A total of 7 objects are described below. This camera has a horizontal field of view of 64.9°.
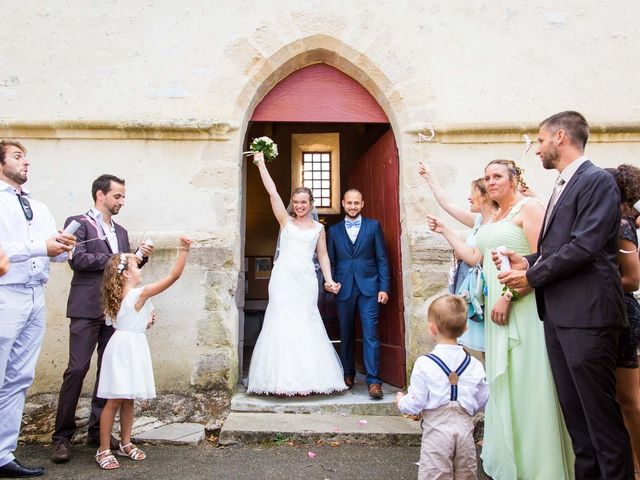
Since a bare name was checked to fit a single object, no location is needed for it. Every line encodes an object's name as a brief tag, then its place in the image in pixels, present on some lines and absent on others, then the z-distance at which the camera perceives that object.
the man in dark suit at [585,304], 2.55
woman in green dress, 3.00
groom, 5.01
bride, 4.59
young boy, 2.43
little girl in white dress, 3.42
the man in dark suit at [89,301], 3.68
